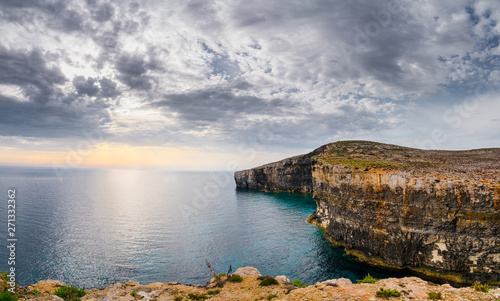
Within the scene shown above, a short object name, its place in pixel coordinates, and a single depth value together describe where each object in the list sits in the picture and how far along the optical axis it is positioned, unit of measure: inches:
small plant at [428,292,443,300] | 559.2
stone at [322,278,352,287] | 700.7
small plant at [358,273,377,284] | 757.9
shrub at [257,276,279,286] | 821.9
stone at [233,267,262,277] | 956.7
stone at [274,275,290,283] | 880.9
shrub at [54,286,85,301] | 745.6
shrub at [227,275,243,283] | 894.1
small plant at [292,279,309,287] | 898.6
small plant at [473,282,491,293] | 577.2
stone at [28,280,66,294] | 784.8
